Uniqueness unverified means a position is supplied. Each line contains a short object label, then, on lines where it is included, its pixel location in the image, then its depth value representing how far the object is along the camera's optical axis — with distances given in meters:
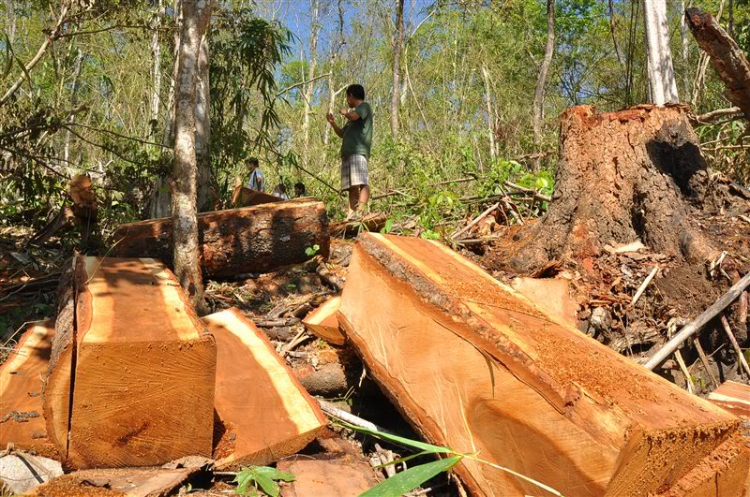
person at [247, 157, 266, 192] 9.43
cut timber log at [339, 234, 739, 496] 1.96
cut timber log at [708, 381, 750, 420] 2.73
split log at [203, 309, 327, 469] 2.75
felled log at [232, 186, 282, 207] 6.90
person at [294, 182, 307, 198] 9.32
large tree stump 4.21
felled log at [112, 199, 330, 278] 4.84
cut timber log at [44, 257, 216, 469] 2.39
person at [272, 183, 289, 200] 8.95
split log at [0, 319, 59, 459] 2.63
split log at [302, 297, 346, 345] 3.45
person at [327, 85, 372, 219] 7.14
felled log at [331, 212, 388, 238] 5.95
